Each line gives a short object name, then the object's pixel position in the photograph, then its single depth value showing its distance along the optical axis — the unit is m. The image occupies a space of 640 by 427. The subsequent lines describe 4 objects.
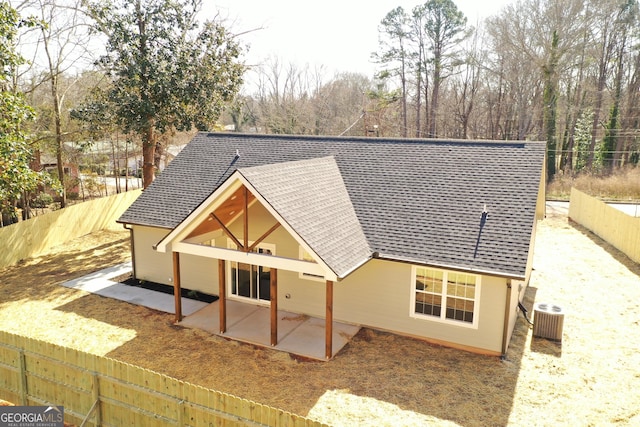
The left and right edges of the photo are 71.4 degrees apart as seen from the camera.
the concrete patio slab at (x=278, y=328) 12.29
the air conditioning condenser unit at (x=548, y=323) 12.74
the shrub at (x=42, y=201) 30.95
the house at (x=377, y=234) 11.66
